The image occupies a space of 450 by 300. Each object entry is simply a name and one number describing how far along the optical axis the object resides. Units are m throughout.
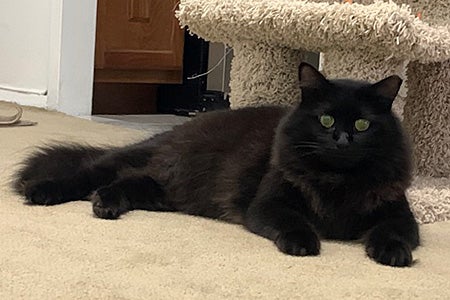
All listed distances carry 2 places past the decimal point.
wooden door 2.52
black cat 1.06
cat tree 1.26
